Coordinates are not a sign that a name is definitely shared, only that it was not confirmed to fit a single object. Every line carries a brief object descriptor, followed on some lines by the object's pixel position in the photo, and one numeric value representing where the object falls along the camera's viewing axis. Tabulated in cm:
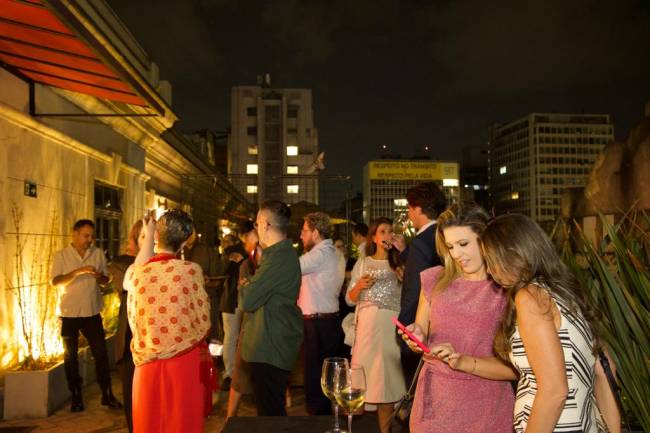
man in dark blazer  374
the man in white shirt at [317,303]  521
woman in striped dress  185
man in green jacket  409
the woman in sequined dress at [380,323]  455
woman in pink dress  241
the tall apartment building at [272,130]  6844
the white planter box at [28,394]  549
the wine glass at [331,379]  206
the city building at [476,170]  14688
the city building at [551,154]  15675
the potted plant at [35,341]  554
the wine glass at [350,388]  202
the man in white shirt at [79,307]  581
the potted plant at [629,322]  281
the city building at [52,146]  502
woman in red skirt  338
